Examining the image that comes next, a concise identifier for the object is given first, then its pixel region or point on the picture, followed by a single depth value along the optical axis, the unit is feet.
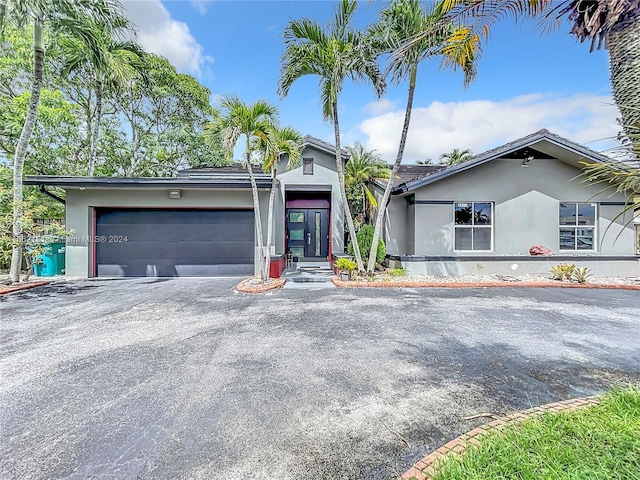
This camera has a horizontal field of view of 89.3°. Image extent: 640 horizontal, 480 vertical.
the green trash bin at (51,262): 36.58
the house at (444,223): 37.14
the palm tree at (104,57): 33.17
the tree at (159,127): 66.23
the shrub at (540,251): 37.91
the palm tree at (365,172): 47.39
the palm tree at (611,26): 9.55
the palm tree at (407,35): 29.09
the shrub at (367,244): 37.96
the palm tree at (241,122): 27.22
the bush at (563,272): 34.19
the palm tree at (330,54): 29.96
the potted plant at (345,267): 33.32
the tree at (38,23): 27.53
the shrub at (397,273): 35.47
